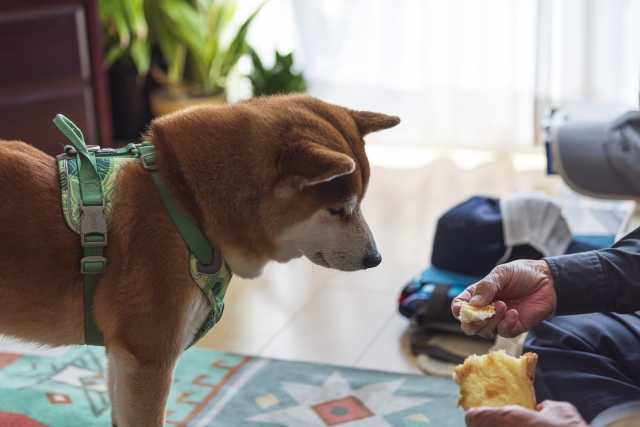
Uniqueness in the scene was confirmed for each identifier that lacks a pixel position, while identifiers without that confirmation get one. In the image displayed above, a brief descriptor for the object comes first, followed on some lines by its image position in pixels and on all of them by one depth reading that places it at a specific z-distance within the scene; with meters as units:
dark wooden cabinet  2.84
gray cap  1.97
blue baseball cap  2.23
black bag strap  2.11
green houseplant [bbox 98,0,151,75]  3.53
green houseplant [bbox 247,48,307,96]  3.87
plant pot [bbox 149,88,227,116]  3.71
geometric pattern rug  1.74
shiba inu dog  1.27
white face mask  2.21
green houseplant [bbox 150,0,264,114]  3.66
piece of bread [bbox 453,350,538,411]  1.17
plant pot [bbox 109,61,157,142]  3.76
